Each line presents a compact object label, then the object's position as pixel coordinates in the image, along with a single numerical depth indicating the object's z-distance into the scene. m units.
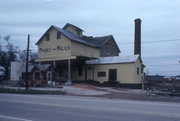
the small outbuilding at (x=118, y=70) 38.25
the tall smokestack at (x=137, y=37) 47.36
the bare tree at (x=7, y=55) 66.19
